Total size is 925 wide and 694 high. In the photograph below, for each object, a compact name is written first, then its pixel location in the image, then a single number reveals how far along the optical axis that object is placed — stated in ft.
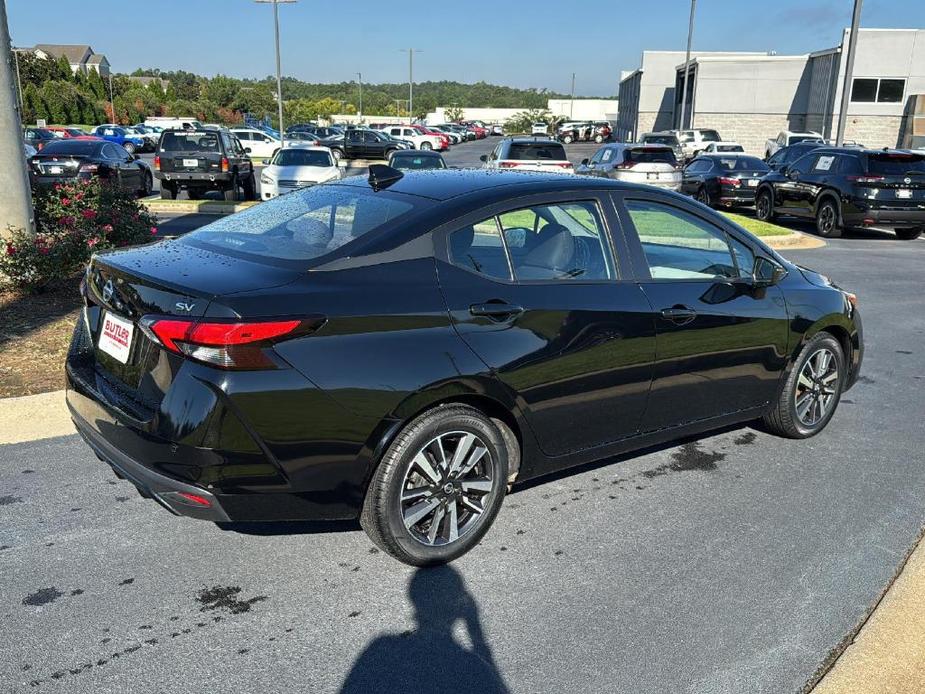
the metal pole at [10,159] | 26.58
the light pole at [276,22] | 107.34
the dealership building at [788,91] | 157.69
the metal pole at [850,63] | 75.20
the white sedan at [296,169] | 59.41
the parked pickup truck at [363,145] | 132.05
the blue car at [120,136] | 147.43
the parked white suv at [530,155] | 59.31
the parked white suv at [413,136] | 169.89
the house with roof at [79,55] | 403.13
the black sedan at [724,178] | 66.69
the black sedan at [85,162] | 62.13
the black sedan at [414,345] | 10.12
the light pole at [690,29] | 150.51
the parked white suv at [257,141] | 142.51
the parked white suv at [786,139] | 121.77
